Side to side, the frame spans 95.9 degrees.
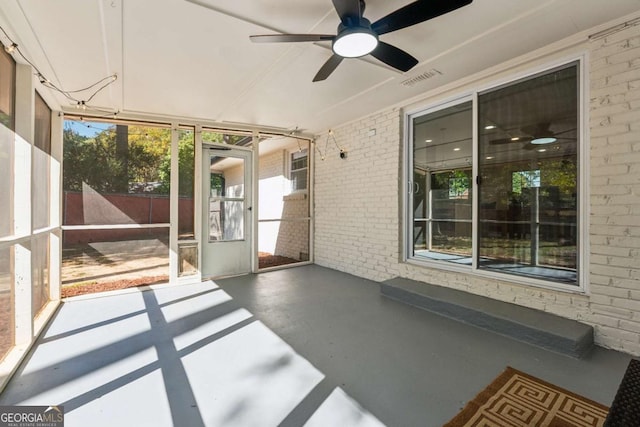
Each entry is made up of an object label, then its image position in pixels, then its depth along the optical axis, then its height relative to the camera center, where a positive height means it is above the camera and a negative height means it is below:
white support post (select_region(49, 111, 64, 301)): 3.66 +0.08
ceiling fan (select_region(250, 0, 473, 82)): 1.82 +1.30
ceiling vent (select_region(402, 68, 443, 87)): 3.28 +1.61
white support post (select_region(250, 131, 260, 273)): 5.27 +0.22
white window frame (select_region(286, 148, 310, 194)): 6.89 +1.07
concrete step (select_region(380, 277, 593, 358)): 2.43 -1.00
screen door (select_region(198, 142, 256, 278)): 4.84 +0.14
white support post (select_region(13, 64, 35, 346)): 2.45 +0.05
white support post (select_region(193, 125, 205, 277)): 4.75 +0.19
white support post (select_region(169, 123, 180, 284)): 4.54 -0.12
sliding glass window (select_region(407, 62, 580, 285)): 2.83 +0.40
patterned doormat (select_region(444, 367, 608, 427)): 1.67 -1.19
